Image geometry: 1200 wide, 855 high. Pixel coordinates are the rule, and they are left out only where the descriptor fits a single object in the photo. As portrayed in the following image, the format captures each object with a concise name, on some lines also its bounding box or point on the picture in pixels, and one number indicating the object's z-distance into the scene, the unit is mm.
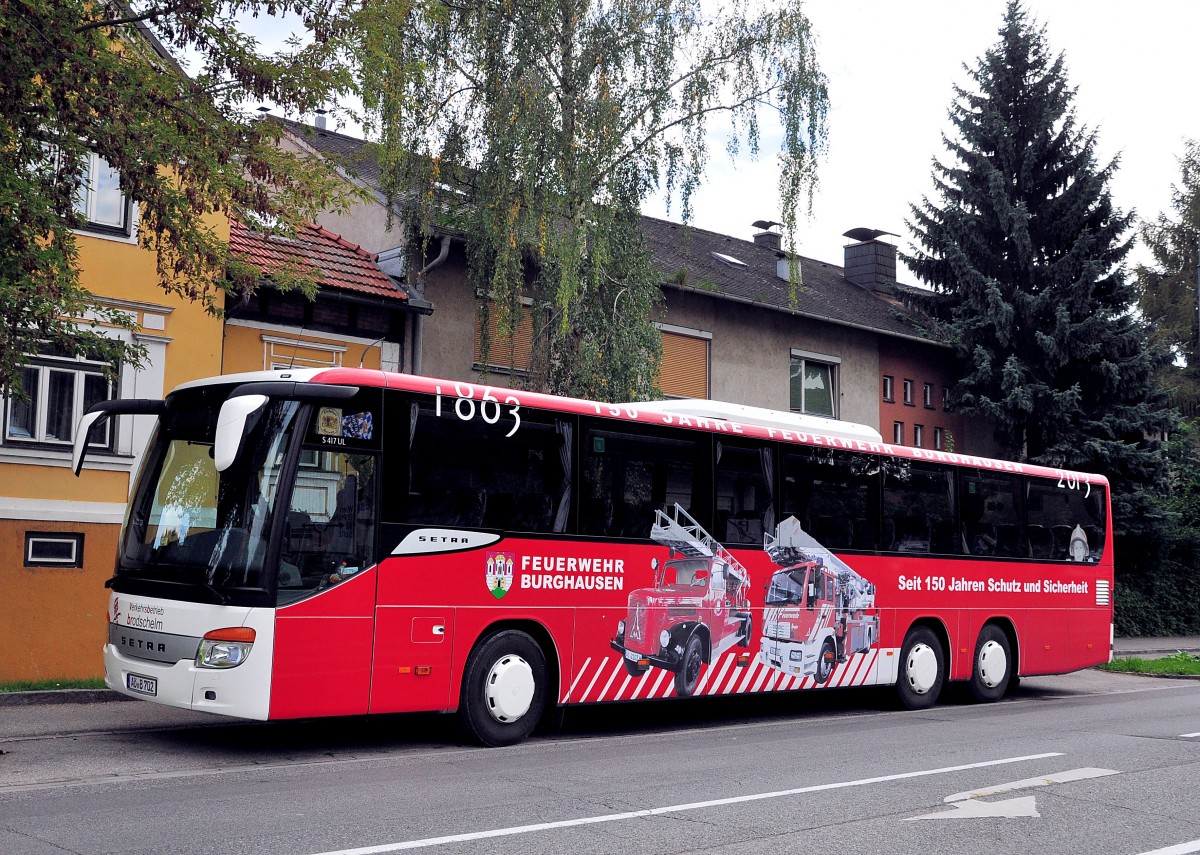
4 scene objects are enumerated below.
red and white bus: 9445
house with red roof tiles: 18141
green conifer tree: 28828
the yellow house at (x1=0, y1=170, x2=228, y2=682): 15336
